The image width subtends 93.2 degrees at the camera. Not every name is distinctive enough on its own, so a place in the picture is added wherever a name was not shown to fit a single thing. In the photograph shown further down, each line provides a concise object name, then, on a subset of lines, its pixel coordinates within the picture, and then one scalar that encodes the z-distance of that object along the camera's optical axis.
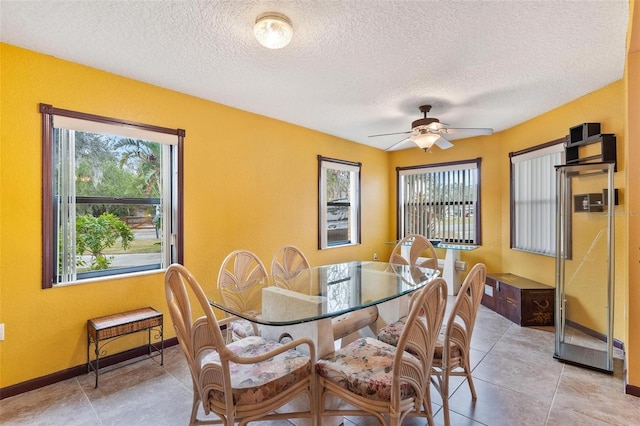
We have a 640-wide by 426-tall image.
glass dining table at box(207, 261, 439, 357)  1.74
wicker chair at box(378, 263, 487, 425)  1.77
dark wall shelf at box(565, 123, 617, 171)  2.92
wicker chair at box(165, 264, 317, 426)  1.41
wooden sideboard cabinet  3.55
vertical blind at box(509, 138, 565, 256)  3.76
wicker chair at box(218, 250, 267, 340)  2.06
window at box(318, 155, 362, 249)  4.69
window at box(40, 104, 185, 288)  2.42
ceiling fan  3.23
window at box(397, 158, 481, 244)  5.06
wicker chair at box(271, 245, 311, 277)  3.17
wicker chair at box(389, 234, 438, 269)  3.16
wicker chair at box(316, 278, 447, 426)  1.41
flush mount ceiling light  1.87
